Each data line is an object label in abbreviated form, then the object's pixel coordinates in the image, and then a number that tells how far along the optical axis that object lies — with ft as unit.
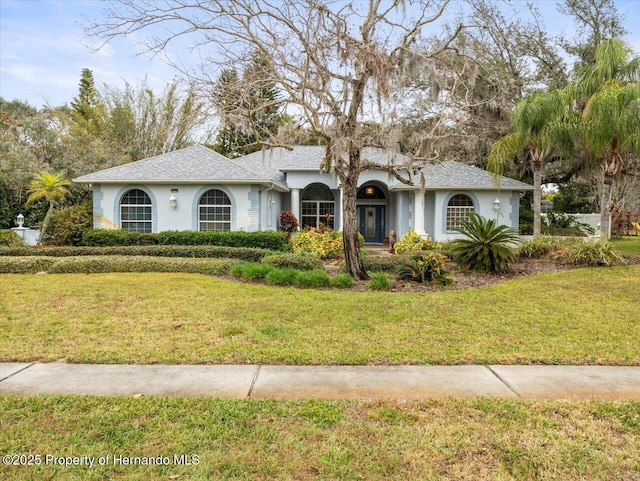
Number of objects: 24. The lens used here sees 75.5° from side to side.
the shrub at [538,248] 43.37
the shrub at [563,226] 66.79
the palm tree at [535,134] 45.83
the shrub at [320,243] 48.86
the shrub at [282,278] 31.55
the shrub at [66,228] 52.19
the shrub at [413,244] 51.55
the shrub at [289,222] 61.16
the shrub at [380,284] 29.99
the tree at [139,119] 91.86
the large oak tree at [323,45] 29.43
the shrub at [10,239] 48.42
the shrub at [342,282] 30.81
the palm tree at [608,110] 41.98
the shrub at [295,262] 36.65
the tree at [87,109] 96.07
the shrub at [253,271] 33.12
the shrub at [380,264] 38.16
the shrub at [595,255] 38.91
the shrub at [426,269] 32.19
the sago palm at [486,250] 36.11
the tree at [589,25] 68.13
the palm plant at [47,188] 49.11
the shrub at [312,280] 31.01
